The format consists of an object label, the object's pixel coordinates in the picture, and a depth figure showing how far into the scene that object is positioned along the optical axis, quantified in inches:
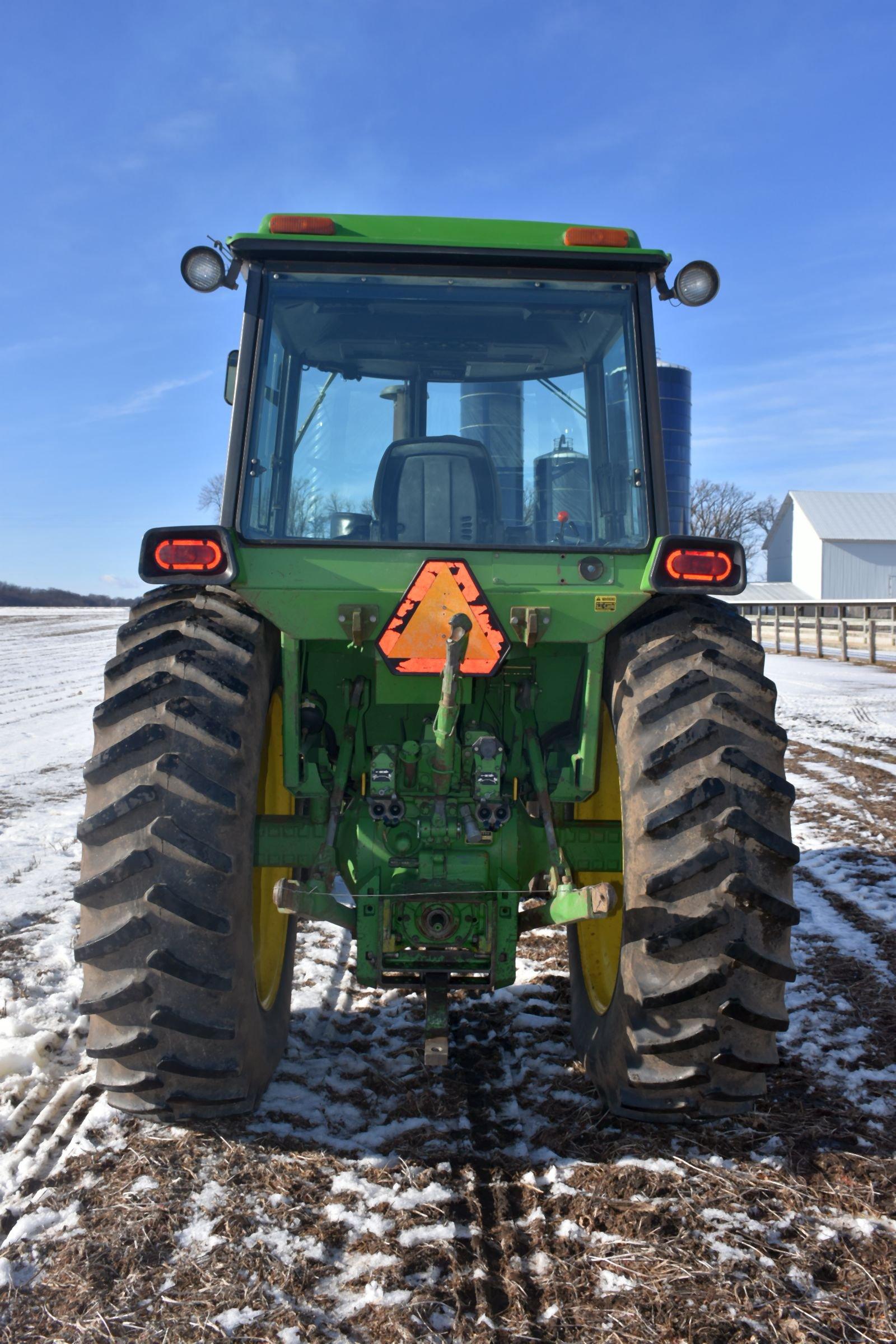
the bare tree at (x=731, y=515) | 1518.1
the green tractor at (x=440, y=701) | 106.7
